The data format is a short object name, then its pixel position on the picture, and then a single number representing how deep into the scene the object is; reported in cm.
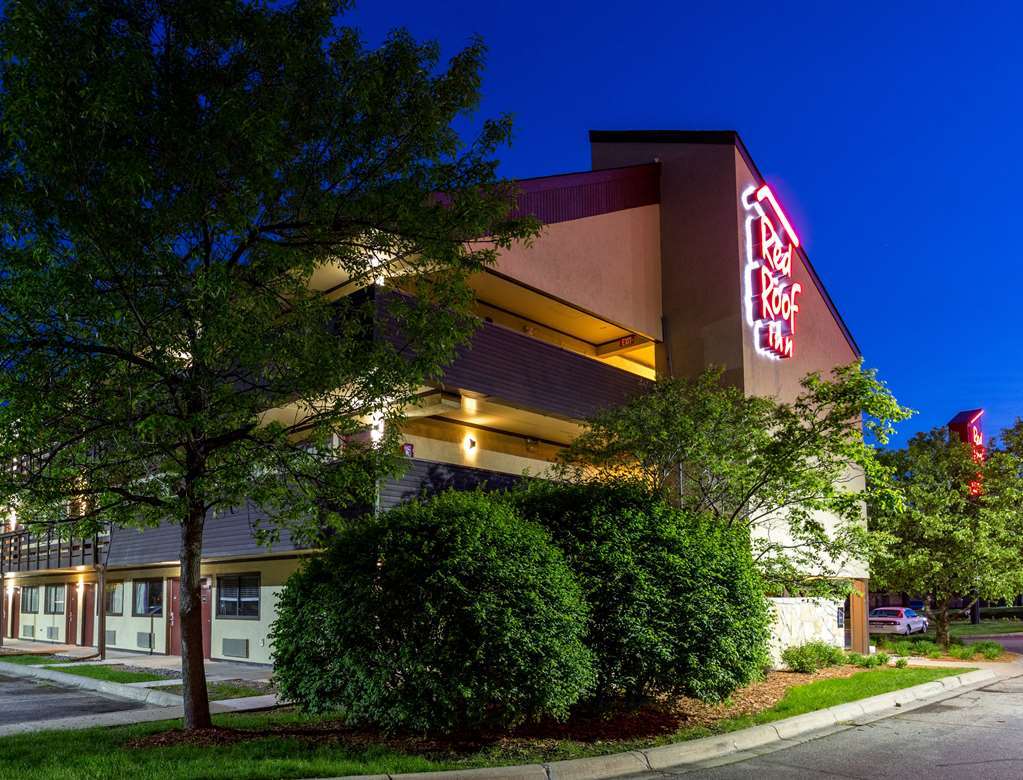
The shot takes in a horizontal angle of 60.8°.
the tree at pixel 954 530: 2464
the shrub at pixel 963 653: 2284
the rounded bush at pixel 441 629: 903
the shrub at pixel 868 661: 1920
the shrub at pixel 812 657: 1764
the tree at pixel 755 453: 1603
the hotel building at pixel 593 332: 2012
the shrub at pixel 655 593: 1049
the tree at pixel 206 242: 909
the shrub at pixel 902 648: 2404
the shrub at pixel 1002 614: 6098
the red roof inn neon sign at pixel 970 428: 3269
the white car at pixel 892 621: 4212
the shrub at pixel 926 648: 2366
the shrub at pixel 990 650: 2295
